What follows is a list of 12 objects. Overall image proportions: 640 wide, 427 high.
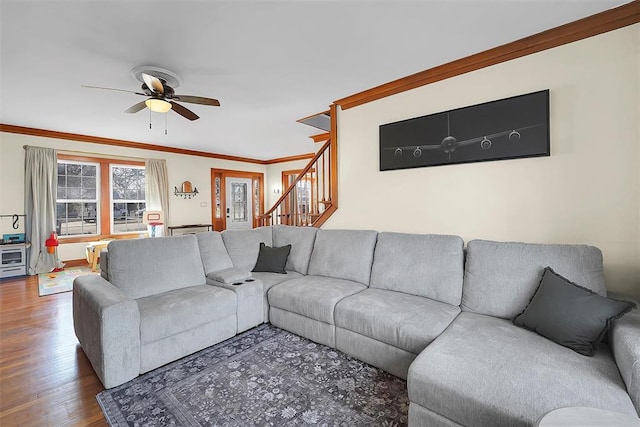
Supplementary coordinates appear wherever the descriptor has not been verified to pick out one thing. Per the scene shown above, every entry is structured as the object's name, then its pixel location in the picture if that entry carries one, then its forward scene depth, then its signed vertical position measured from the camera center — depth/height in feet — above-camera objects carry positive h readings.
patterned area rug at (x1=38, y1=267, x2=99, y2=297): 13.55 -3.36
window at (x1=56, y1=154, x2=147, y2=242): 18.45 +1.21
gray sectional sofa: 4.25 -2.45
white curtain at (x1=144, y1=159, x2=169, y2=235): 21.25 +2.16
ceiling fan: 8.99 +3.92
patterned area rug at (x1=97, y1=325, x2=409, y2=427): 5.46 -3.83
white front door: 27.28 +0.96
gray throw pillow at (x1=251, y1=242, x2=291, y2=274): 11.03 -1.79
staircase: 12.59 +0.59
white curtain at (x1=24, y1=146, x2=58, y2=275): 16.47 +0.70
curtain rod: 17.56 +3.97
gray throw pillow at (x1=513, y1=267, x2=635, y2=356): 5.07 -1.96
